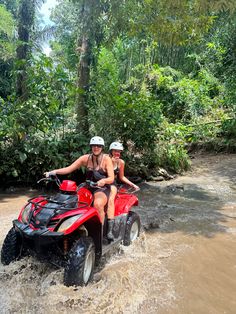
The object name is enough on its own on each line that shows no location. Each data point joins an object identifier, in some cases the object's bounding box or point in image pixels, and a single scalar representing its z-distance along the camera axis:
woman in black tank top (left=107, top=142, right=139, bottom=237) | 3.52
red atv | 2.32
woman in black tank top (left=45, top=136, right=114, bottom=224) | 2.94
